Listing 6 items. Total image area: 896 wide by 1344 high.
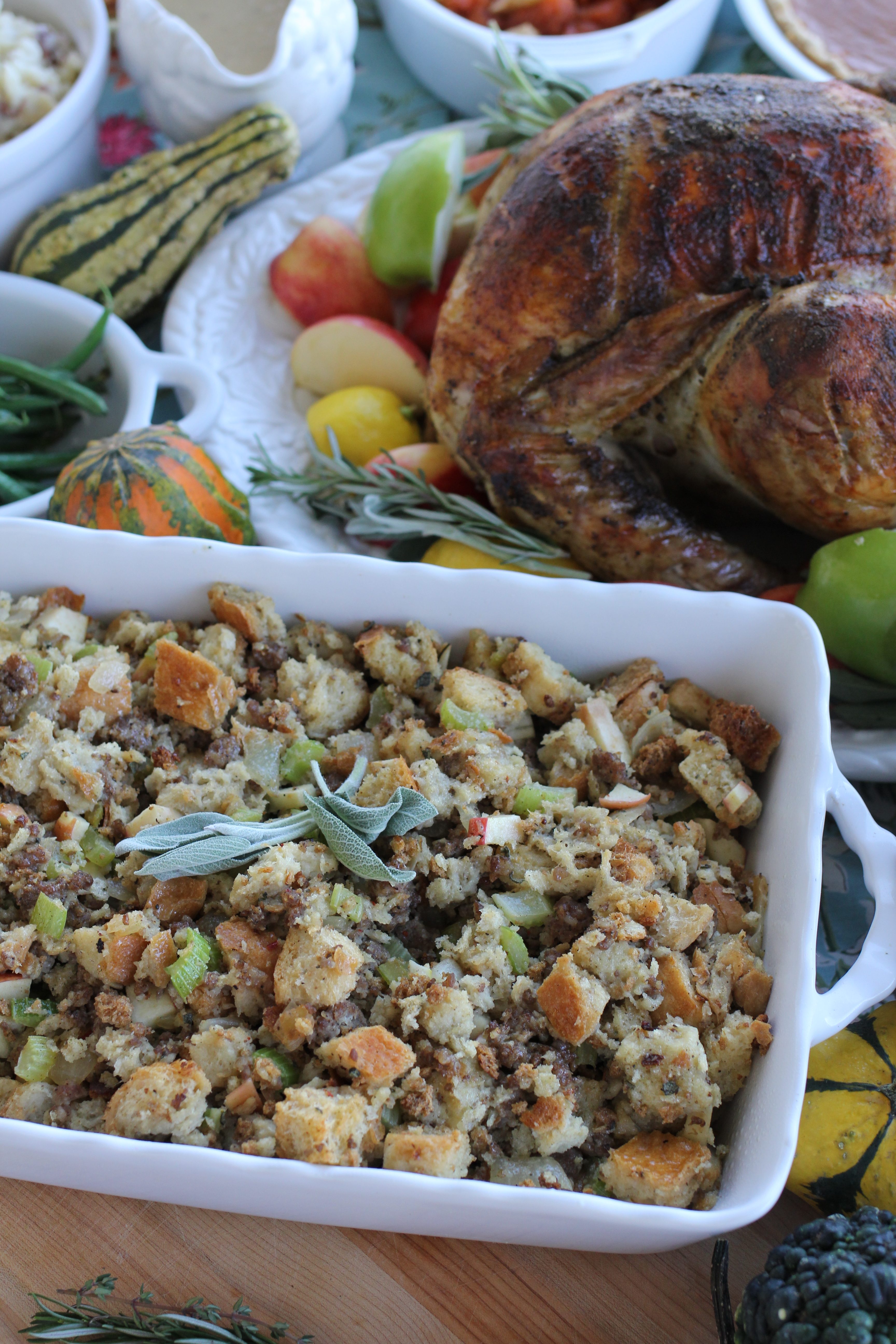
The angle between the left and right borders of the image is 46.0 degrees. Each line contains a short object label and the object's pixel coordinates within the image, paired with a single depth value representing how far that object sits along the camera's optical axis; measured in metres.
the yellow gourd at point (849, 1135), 1.31
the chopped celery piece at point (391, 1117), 1.18
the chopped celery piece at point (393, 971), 1.27
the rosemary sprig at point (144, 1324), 1.23
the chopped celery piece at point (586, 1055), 1.25
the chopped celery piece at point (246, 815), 1.37
